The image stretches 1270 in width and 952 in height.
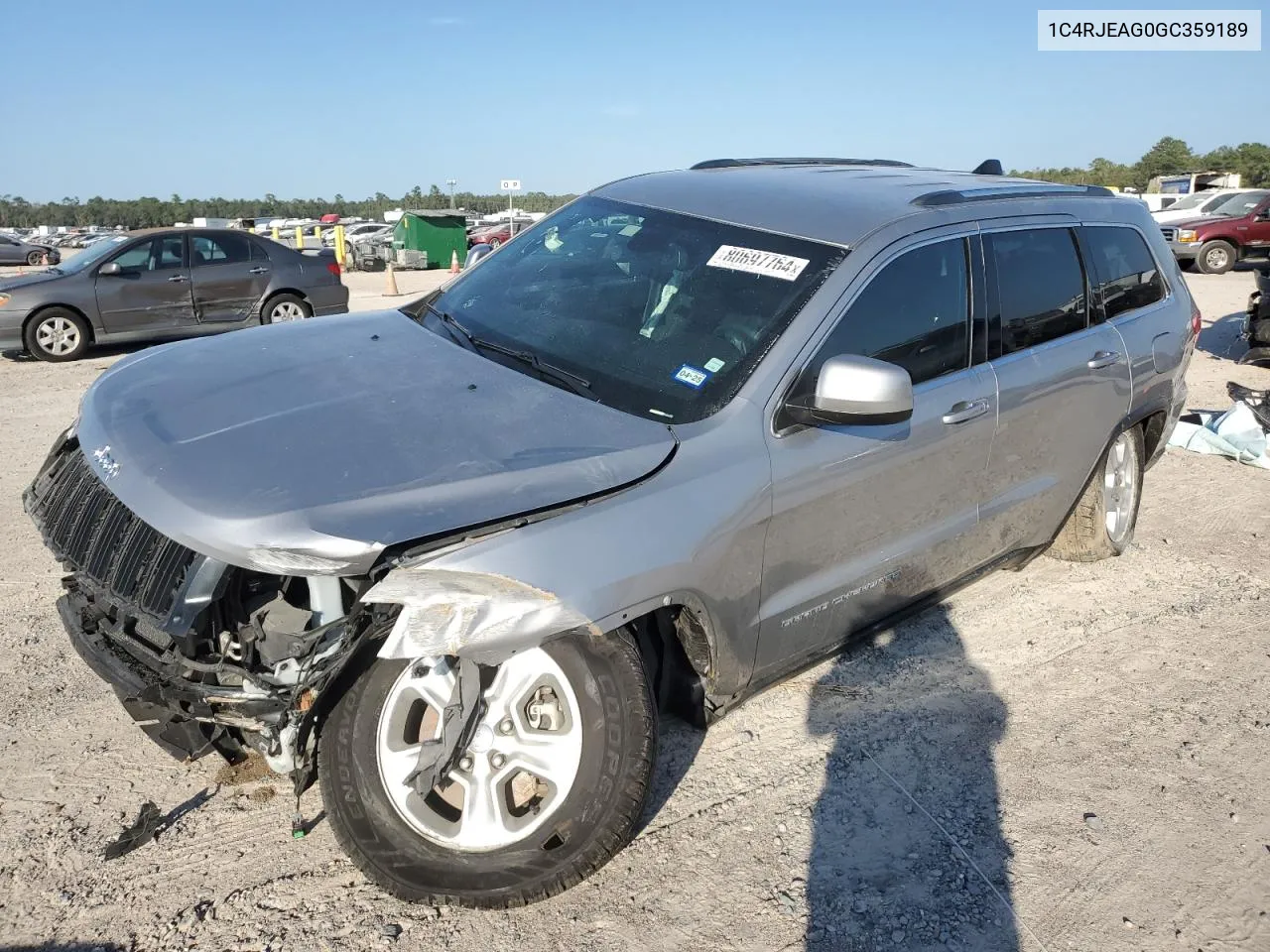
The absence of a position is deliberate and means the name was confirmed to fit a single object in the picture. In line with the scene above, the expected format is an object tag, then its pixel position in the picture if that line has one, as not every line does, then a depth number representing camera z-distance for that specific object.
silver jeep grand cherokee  2.32
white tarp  6.87
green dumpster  30.55
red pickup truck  20.88
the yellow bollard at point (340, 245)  30.14
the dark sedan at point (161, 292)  10.27
